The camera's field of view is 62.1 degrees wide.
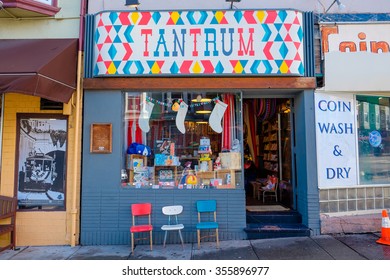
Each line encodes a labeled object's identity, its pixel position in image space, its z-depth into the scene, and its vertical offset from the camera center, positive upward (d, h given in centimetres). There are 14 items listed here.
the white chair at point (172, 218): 609 -120
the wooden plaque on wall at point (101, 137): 672 +47
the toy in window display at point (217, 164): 712 -11
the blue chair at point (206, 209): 650 -100
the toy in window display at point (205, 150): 721 +21
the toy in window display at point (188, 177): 703 -39
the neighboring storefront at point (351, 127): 678 +69
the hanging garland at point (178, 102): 715 +125
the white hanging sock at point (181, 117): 718 +94
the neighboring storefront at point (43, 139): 662 +44
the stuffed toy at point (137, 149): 700 +23
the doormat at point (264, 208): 751 -117
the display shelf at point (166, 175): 705 -34
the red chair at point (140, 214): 615 -108
